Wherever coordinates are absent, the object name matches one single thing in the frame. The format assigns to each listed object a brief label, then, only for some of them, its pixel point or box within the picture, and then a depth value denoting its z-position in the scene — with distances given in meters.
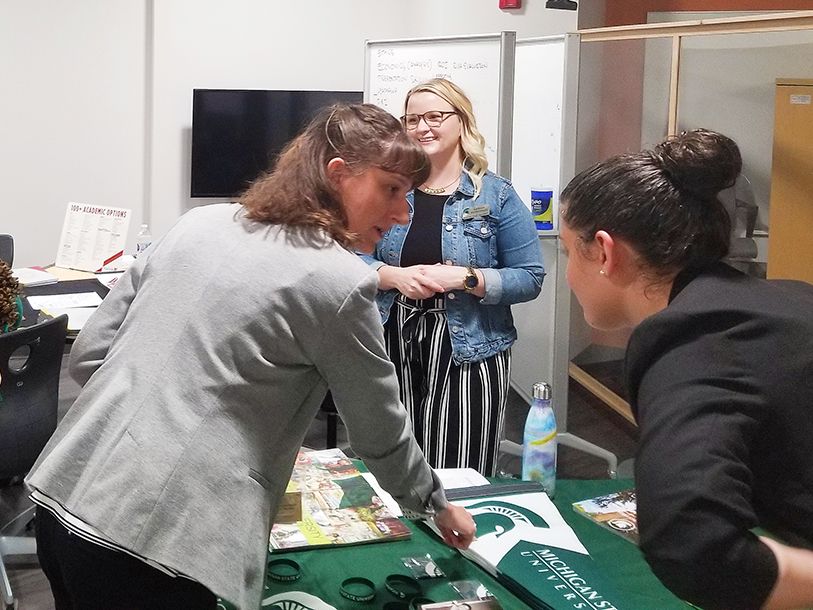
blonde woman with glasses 2.43
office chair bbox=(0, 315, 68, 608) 2.61
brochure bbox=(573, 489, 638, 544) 1.60
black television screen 5.37
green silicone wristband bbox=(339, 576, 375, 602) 1.36
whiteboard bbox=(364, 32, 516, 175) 3.45
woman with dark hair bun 0.93
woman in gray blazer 1.21
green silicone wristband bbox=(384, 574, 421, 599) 1.37
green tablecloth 1.38
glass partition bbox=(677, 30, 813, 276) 3.56
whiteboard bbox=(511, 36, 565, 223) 3.95
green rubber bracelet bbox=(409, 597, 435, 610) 1.34
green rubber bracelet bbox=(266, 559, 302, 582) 1.43
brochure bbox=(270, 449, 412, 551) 1.54
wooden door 3.44
